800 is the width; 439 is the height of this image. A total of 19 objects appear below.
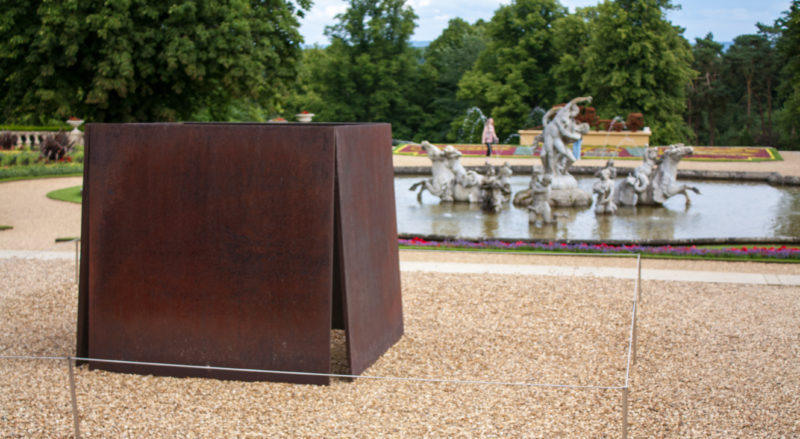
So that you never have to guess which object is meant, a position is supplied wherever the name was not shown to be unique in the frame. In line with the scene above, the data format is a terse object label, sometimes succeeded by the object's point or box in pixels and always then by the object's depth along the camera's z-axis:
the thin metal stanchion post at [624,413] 5.00
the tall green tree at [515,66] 44.22
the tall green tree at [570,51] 42.94
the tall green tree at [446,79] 48.47
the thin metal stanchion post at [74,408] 5.66
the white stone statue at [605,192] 16.89
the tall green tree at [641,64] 39.41
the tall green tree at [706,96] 49.16
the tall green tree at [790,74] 34.31
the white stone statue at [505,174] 18.09
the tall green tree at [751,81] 47.91
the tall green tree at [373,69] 47.41
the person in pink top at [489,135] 30.28
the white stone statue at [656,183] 17.91
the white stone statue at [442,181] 18.56
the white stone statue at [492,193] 17.48
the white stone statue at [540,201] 15.84
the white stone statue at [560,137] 17.34
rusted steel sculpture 6.63
